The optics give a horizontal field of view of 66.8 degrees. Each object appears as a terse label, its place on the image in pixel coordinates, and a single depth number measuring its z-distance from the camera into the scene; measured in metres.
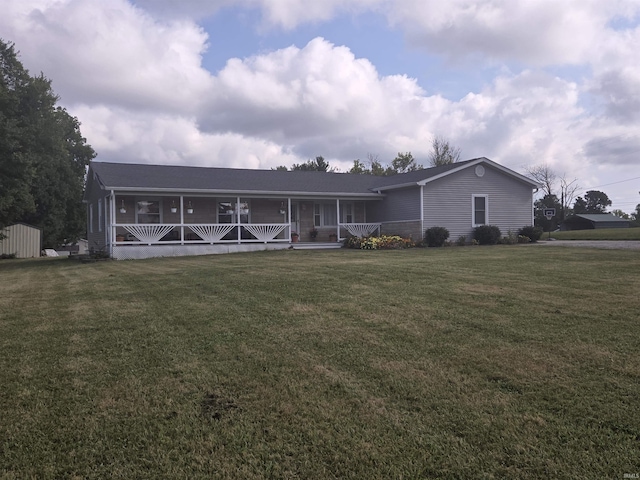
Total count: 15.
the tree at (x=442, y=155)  48.22
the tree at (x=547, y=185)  62.29
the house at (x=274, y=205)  18.41
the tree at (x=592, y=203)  64.44
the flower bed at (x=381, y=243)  19.17
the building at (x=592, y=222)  44.91
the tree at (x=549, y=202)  60.85
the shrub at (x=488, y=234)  20.98
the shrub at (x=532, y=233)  21.73
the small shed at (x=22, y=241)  27.69
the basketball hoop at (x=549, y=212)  25.35
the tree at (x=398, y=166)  49.75
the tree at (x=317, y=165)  55.25
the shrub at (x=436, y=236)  19.88
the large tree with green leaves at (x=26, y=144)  18.58
